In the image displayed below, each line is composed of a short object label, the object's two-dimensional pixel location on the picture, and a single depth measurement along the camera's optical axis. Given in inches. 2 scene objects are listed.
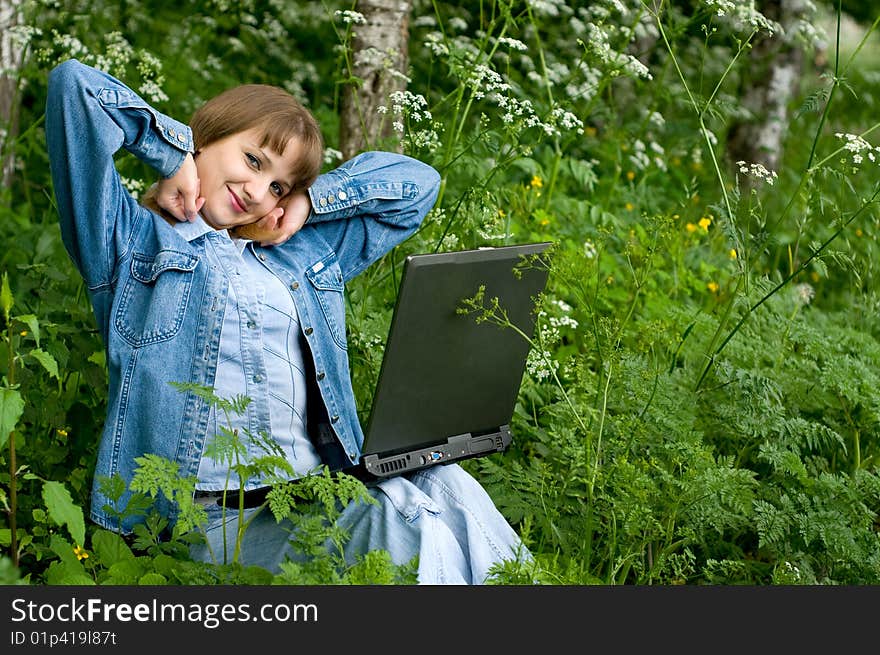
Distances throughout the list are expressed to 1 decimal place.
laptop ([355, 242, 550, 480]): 81.6
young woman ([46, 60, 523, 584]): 82.7
